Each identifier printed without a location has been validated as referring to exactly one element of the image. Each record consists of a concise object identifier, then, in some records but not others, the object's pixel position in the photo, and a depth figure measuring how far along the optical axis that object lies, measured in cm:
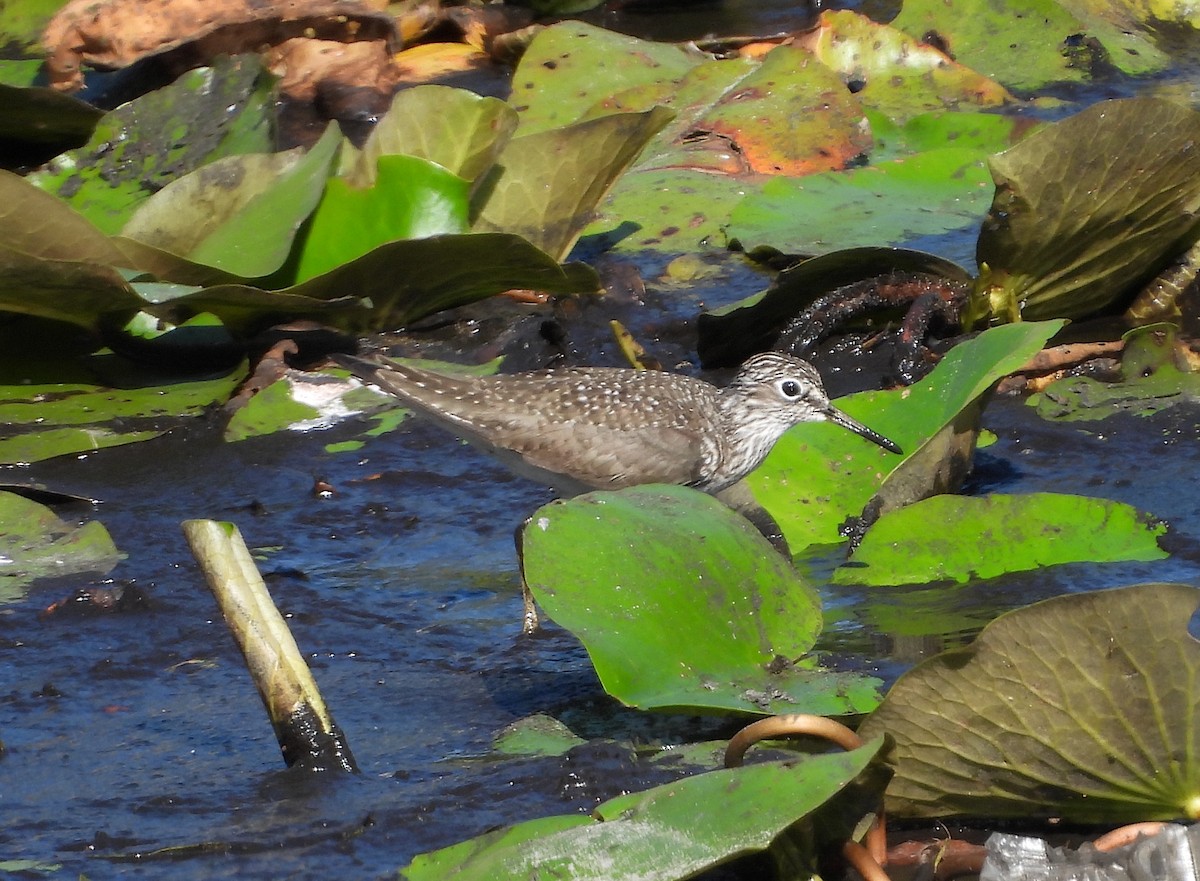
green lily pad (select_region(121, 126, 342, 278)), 1093
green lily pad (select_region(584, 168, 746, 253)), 1336
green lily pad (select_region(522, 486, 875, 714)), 653
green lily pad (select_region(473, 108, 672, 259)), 1179
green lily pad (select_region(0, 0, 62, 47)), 1642
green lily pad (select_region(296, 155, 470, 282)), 1127
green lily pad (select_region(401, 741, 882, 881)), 522
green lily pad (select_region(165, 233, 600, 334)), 1066
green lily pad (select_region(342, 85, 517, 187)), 1192
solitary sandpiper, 1030
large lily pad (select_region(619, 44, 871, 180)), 1394
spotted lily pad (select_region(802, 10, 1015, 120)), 1569
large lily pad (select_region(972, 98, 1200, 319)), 973
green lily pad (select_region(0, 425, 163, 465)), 1041
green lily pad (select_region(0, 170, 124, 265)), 969
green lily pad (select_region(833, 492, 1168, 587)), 820
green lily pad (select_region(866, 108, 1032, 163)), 1368
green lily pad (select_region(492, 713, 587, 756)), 708
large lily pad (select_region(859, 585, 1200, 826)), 542
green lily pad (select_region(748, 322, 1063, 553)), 848
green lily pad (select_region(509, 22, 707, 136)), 1487
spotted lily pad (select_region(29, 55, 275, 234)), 1255
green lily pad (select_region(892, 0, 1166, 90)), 1652
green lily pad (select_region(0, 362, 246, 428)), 1083
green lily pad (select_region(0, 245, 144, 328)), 991
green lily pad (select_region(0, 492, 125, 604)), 908
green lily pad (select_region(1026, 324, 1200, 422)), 1043
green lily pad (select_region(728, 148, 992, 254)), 1226
